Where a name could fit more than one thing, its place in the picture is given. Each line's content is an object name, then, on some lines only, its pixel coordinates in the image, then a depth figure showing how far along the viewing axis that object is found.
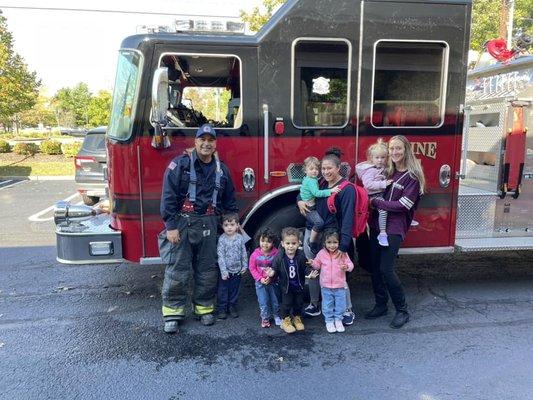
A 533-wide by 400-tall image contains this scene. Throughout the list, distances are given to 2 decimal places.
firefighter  3.70
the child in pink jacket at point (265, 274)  3.89
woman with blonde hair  3.73
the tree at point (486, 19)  18.91
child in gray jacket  3.97
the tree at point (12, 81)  16.03
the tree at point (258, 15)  14.00
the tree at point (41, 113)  46.81
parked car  9.05
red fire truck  3.94
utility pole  13.41
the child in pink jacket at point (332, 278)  3.81
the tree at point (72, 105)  59.88
